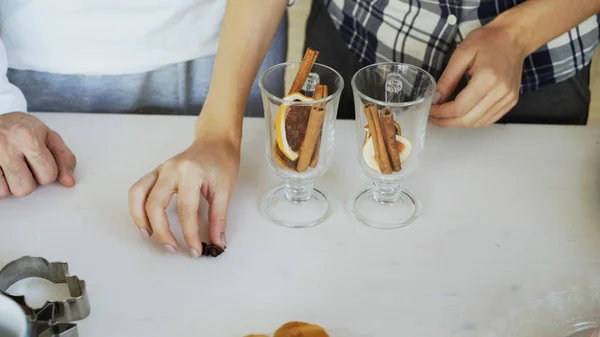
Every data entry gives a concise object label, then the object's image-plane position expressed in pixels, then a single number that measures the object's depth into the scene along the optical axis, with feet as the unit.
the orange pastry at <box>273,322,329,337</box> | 2.23
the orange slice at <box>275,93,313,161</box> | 2.54
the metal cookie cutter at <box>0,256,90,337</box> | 2.11
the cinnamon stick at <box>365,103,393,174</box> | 2.56
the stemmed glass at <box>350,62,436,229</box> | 2.57
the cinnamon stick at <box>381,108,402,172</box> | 2.55
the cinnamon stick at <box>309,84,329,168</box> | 2.62
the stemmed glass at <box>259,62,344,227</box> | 2.54
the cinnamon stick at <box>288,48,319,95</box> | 2.66
